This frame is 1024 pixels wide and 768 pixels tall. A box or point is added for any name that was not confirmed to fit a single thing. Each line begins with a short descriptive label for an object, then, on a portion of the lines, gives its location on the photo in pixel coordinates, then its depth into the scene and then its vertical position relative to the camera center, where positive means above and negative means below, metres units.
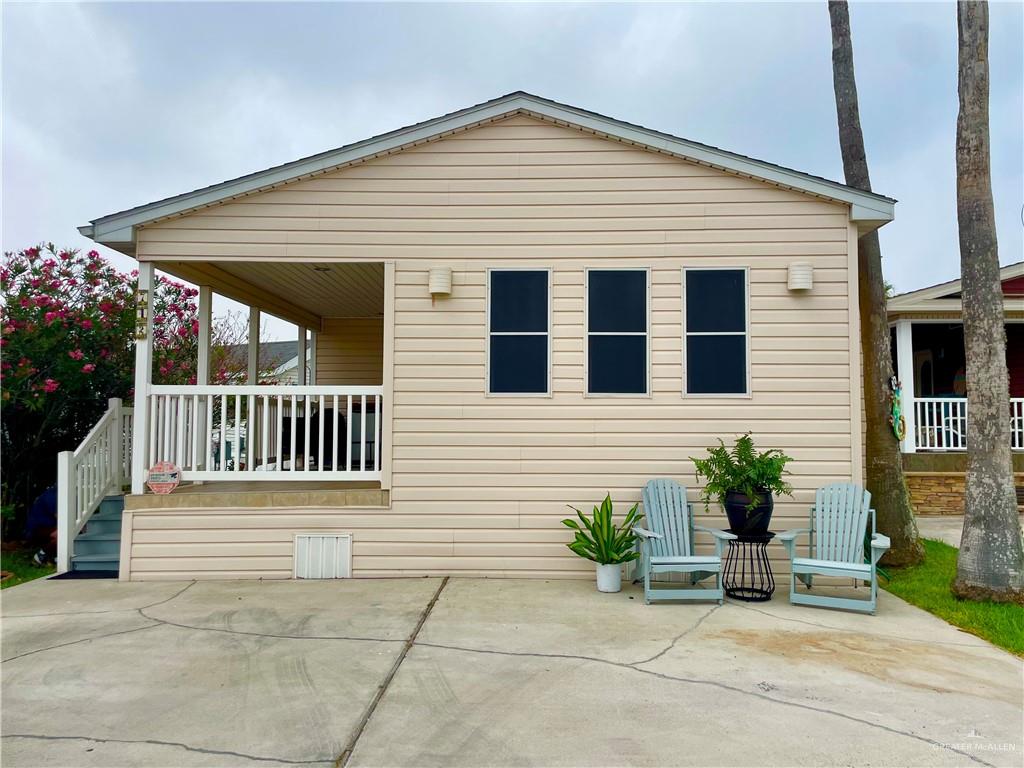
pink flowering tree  7.29 +0.63
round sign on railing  6.02 -0.61
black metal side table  5.43 -1.39
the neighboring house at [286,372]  16.86 +1.08
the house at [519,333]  5.99 +0.73
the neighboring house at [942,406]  10.28 +0.15
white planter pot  5.62 -1.40
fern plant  5.37 -0.48
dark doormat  6.10 -1.52
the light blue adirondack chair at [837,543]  5.05 -1.05
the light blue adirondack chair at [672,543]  5.20 -1.08
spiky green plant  5.62 -1.08
